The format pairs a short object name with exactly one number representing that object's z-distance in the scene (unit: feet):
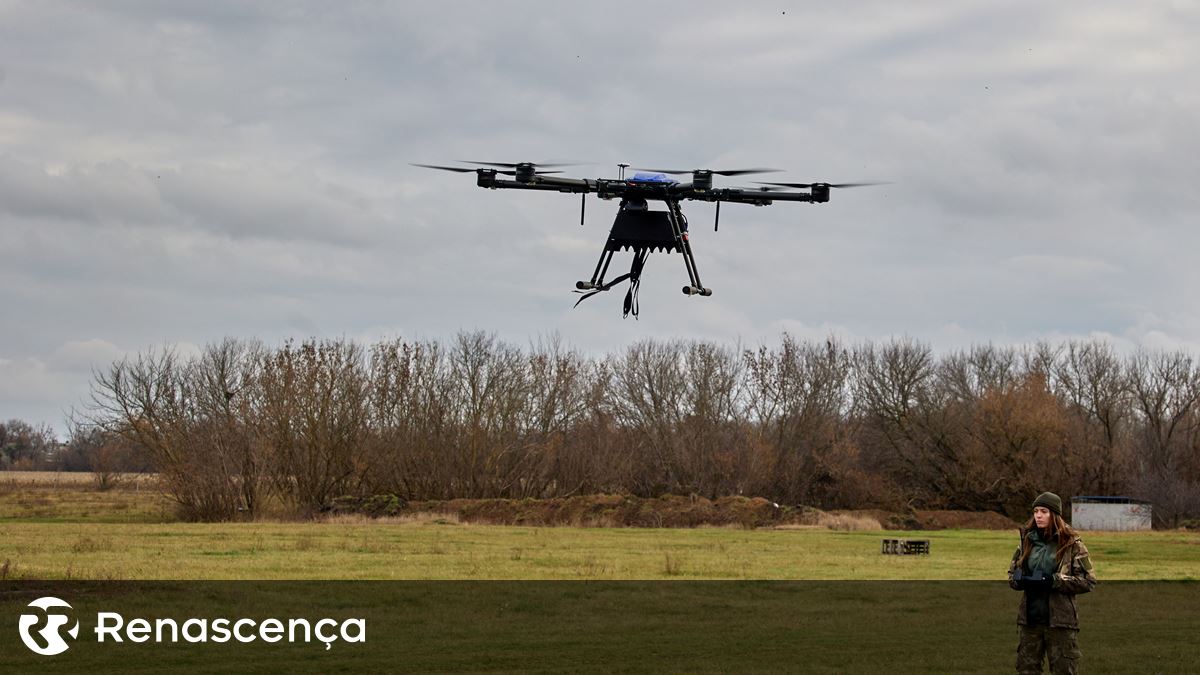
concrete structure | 237.25
